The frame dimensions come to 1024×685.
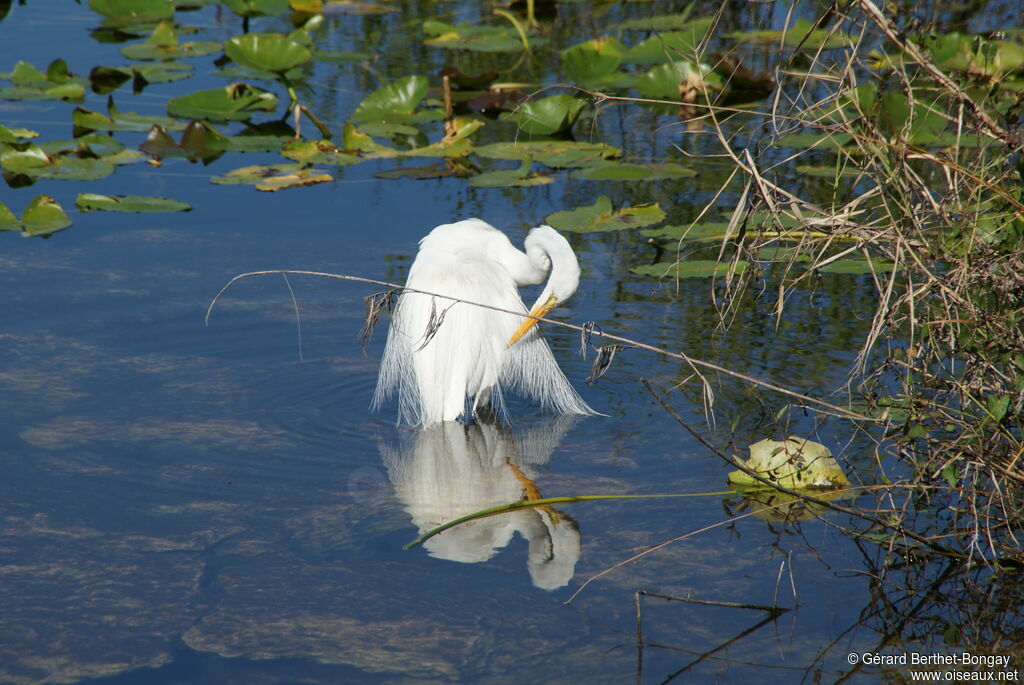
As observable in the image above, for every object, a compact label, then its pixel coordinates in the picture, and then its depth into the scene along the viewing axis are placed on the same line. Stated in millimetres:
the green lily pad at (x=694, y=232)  10367
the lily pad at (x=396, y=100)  14273
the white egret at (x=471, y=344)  8305
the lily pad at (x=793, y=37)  15727
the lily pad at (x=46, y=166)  12258
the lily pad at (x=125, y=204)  11523
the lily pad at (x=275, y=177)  12383
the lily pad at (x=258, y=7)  18875
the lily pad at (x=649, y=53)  16100
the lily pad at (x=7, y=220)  11141
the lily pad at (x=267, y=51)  15086
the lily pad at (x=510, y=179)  12172
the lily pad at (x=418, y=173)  12836
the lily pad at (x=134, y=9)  18531
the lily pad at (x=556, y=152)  12625
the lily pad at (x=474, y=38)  17469
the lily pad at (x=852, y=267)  9469
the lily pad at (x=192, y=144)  13305
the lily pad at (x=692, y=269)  9789
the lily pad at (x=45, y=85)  14812
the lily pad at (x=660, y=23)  17656
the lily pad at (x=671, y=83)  14023
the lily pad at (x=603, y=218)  10758
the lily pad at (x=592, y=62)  14891
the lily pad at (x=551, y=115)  13281
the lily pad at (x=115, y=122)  13711
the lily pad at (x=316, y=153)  13078
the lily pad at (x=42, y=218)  11133
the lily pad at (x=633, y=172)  12078
